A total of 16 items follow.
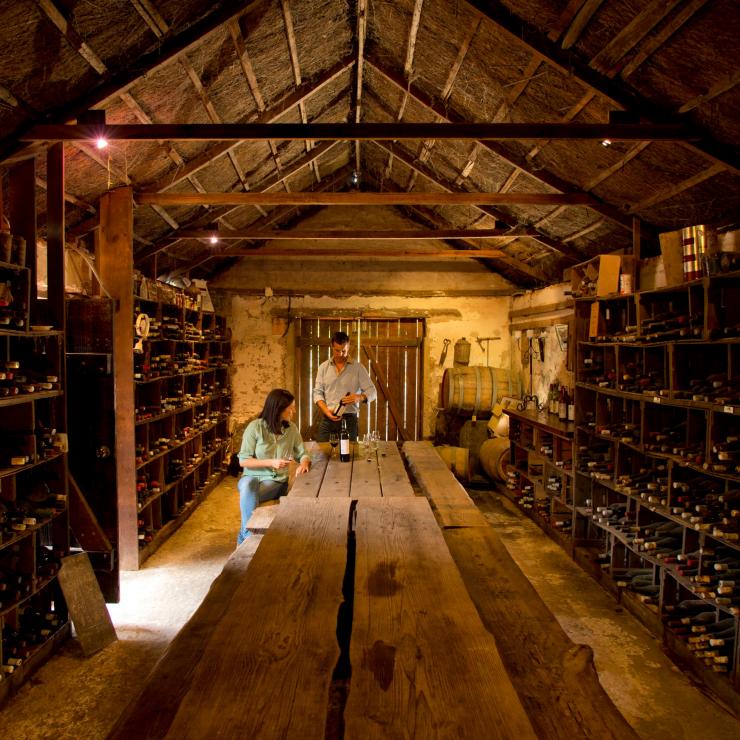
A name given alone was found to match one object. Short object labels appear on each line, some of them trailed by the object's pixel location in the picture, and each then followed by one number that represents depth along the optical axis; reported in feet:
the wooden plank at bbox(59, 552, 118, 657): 12.82
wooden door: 33.68
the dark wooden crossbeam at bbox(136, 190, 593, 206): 18.95
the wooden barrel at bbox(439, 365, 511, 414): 30.04
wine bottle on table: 15.71
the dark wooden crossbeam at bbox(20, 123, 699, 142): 13.30
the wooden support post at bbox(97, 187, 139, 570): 17.57
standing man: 21.95
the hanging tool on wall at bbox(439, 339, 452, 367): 33.73
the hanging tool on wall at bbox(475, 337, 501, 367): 33.78
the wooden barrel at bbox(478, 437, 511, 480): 27.25
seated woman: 16.16
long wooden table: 4.33
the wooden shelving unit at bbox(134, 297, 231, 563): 19.66
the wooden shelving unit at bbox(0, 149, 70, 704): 11.30
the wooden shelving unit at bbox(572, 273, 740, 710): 11.89
